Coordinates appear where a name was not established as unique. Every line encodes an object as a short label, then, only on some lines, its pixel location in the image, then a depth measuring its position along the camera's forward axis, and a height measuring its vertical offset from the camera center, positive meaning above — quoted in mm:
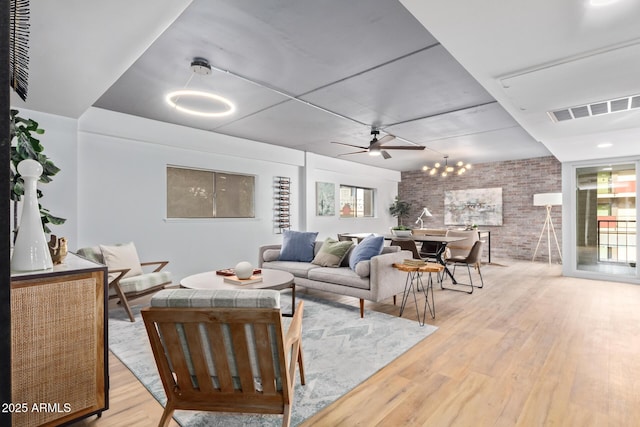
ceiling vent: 2982 +1065
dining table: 4846 -397
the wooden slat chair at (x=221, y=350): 1422 -643
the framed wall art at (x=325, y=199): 7828 +390
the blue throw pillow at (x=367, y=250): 3789 -432
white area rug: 1891 -1166
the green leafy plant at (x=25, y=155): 1911 +376
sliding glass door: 5621 -90
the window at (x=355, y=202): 8758 +356
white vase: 1576 -104
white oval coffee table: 2924 -659
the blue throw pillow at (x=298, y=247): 4754 -500
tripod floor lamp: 6911 +226
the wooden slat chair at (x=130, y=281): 3404 -772
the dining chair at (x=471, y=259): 5020 -726
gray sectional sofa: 3473 -752
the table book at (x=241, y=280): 2994 -642
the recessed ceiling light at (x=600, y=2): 1604 +1080
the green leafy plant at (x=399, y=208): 9992 +175
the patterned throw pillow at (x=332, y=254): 4180 -535
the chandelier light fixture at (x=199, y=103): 3812 +1448
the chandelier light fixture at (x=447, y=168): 6953 +1291
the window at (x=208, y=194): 5316 +363
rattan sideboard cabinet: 1507 -667
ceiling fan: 4673 +1028
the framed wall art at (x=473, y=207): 8547 +208
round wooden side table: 3339 -581
